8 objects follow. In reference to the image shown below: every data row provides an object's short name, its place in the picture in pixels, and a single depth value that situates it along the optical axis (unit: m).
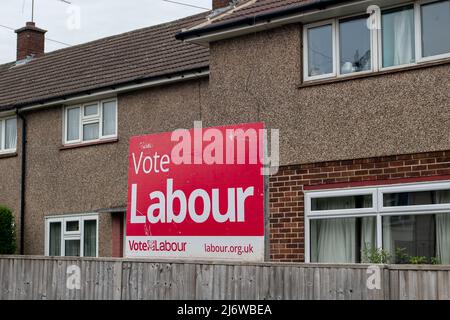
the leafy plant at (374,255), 10.66
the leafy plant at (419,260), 10.27
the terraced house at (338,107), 10.66
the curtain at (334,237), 11.30
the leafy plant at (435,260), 10.31
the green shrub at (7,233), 17.77
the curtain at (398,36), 11.05
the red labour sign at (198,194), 11.86
